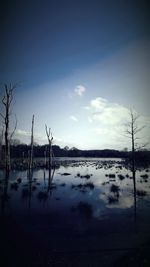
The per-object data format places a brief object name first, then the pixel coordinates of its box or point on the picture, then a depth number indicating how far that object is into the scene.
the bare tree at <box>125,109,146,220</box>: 16.88
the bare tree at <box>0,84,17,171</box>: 14.71
